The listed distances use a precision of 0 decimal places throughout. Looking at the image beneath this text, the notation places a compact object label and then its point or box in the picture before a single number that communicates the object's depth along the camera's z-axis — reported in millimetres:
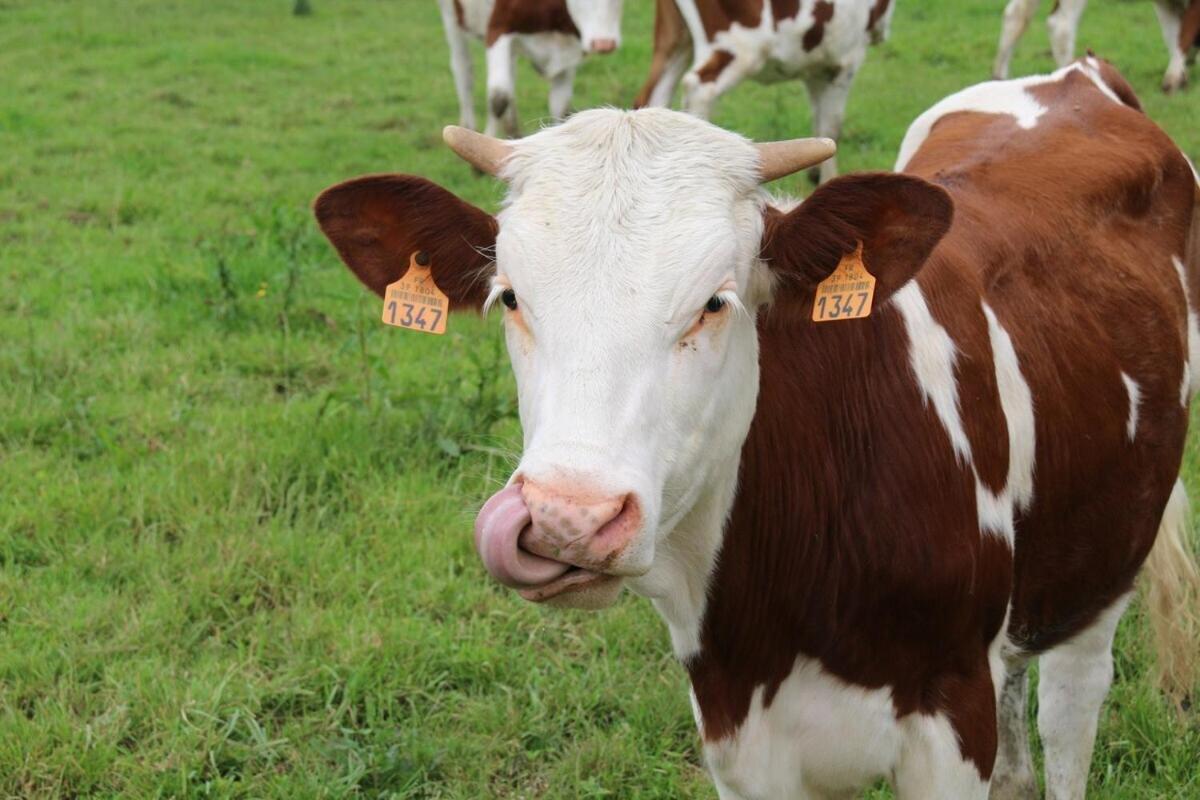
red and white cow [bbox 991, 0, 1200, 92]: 10555
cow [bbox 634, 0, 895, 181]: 8484
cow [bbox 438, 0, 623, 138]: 9602
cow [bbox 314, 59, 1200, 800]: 2240
